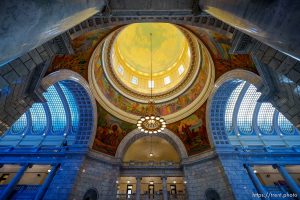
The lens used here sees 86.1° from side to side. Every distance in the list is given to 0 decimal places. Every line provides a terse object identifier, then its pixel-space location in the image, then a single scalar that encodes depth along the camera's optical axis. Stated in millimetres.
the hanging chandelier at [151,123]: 10711
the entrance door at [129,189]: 15422
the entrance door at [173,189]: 15190
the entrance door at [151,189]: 15736
